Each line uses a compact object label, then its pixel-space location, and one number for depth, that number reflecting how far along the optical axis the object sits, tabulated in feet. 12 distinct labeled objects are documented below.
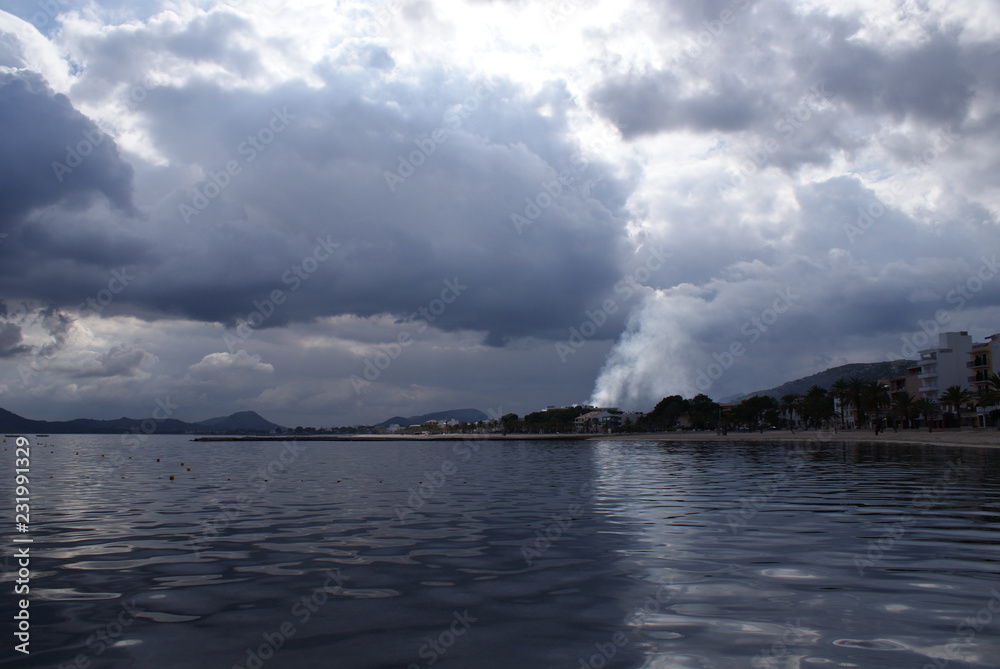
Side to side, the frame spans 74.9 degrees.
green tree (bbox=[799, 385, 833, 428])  534.37
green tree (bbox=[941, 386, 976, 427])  410.76
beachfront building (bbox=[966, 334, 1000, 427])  462.60
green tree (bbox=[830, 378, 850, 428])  502.79
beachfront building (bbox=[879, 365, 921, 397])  546.67
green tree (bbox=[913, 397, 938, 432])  466.29
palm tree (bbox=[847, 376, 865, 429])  467.52
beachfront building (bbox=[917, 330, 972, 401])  504.43
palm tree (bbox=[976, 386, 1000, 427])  343.59
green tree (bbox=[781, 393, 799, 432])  599.98
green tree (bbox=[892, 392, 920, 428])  468.75
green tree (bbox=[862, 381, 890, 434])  451.12
